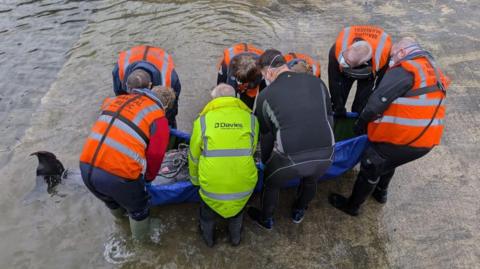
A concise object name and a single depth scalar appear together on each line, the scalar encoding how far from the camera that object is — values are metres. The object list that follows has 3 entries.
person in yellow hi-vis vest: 2.79
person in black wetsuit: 2.83
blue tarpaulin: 3.50
